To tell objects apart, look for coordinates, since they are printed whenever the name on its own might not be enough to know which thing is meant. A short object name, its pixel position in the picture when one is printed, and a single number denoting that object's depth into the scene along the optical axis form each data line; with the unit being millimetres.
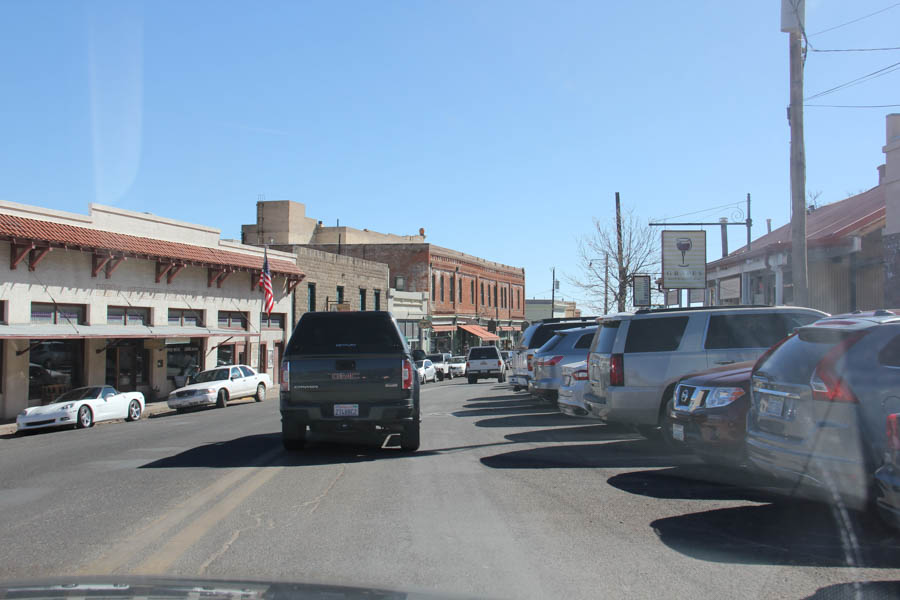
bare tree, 38031
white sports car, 20550
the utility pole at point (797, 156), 14117
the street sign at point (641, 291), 32406
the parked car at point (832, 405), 6016
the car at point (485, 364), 39125
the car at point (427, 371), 40797
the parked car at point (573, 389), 13516
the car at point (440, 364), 46062
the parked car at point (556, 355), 16609
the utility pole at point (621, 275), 35188
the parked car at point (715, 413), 8375
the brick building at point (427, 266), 59094
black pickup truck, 11070
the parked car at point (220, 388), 26672
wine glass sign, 31000
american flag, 34250
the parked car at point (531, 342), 20297
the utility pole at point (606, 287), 39062
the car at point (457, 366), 49841
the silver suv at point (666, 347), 11398
